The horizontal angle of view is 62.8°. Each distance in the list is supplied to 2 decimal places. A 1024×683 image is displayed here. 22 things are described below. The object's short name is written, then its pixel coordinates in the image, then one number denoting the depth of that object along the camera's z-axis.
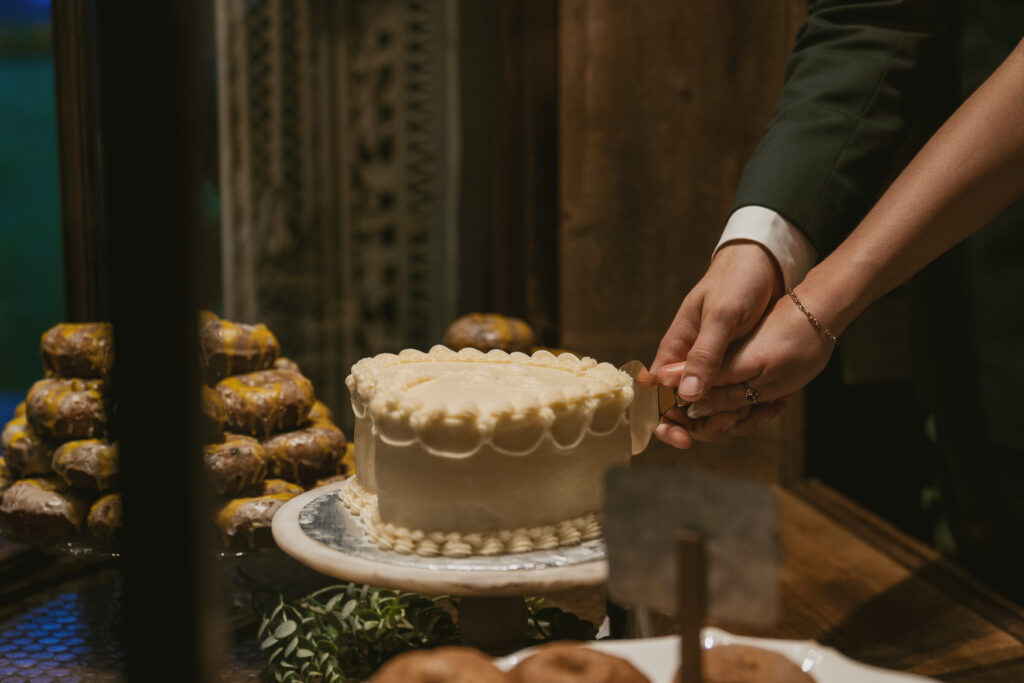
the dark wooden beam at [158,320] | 0.42
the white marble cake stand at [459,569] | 0.81
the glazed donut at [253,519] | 0.88
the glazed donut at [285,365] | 1.44
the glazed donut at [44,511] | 1.09
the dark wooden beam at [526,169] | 1.94
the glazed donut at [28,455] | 1.19
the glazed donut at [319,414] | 1.38
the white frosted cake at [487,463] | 0.93
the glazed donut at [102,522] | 0.90
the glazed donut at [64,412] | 1.15
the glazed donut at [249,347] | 1.25
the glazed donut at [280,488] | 1.15
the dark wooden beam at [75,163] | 0.78
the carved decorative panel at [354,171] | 2.28
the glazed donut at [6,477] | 1.20
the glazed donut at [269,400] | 1.23
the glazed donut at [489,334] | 1.78
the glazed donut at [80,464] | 1.04
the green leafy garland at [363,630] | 1.02
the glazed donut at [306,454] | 1.24
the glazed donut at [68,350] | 1.19
